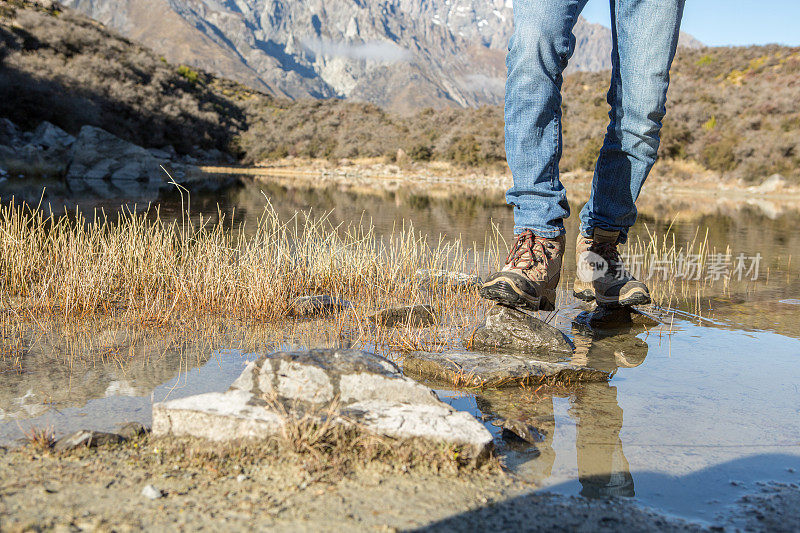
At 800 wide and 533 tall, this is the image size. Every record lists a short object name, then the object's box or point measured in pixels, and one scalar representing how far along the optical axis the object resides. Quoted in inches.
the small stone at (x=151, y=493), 46.4
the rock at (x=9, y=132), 829.8
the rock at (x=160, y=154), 1260.5
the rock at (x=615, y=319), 125.2
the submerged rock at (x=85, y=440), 55.2
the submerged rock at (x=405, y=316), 122.6
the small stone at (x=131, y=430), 58.9
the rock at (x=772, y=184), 842.2
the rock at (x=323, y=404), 54.8
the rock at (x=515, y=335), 105.6
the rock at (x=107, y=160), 836.0
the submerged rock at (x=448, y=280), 162.4
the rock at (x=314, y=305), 129.6
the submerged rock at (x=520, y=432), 64.1
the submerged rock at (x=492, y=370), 83.4
